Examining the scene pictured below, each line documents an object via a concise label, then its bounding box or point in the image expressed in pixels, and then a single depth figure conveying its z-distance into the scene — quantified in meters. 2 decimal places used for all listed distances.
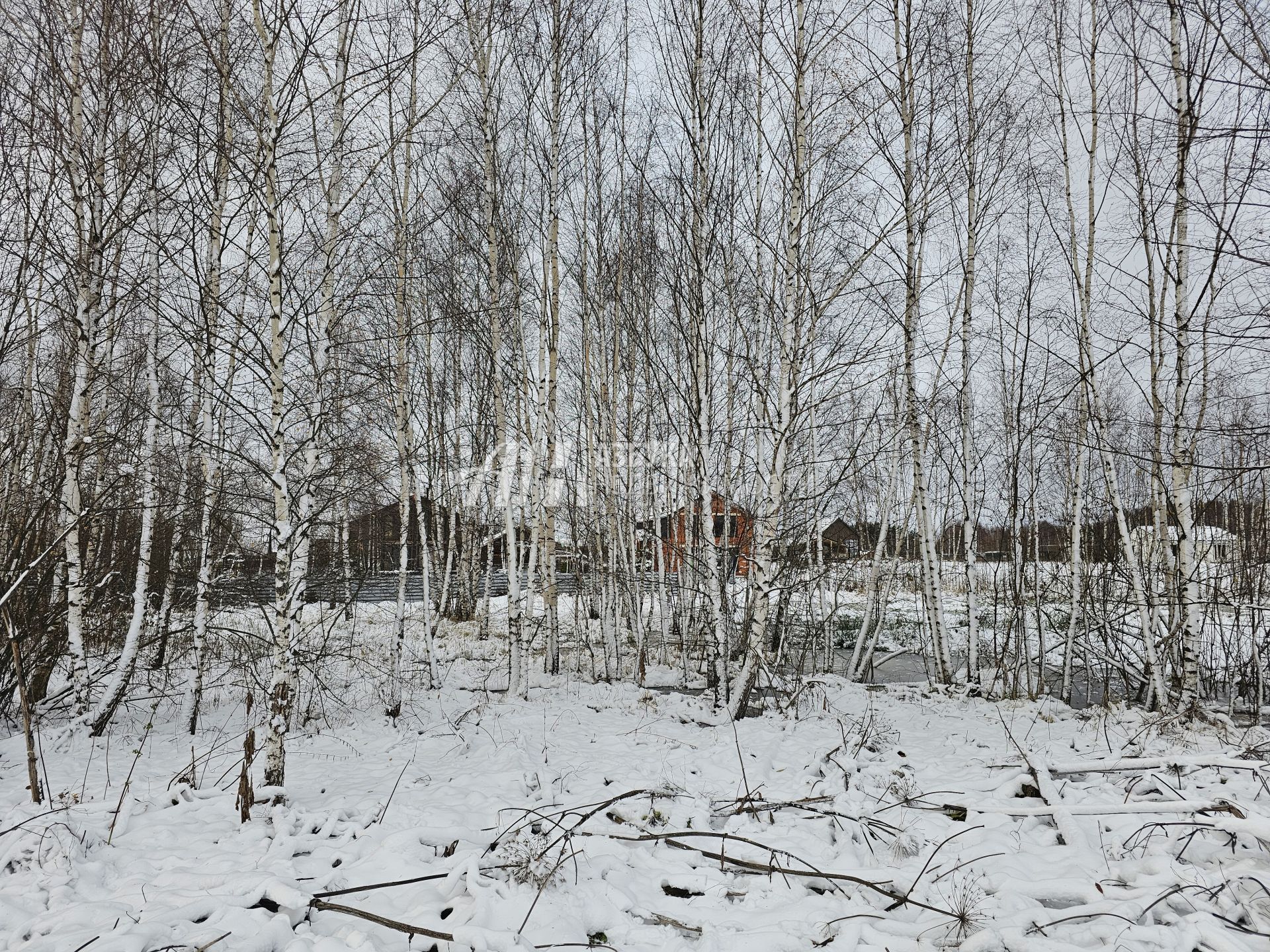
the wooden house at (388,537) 14.16
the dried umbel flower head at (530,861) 3.05
